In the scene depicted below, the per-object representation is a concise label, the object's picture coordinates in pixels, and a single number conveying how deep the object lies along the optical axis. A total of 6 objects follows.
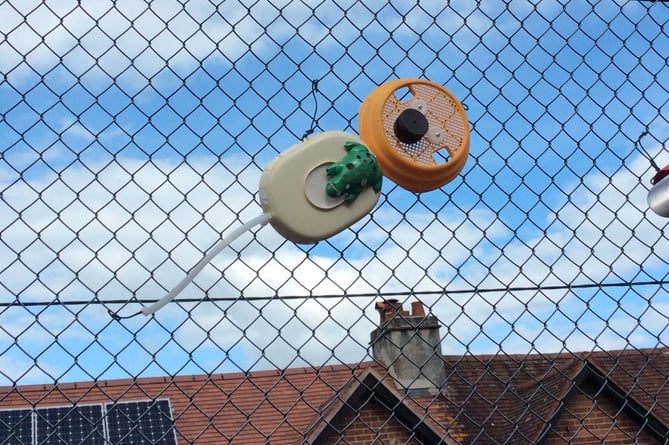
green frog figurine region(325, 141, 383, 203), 1.71
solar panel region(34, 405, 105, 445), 5.37
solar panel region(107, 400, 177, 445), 5.92
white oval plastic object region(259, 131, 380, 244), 1.64
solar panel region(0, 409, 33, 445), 6.04
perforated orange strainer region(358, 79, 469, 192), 1.83
